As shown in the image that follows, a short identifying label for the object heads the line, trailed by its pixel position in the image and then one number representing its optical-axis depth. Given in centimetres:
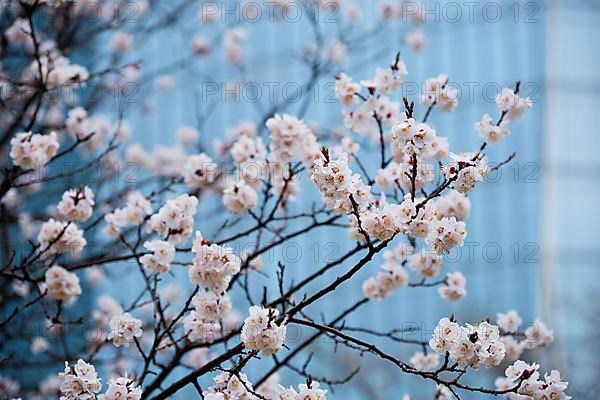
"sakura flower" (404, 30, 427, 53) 975
